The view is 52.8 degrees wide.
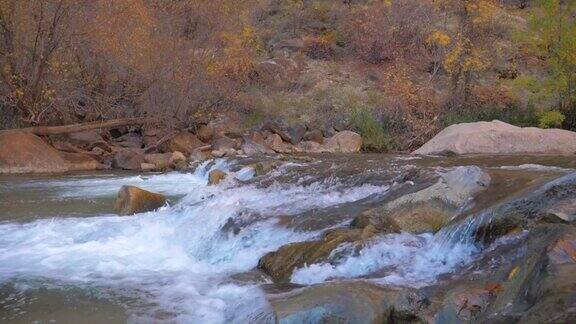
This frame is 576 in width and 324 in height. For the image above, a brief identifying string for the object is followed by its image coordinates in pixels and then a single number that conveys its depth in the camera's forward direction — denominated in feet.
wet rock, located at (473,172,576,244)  19.17
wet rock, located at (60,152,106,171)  54.85
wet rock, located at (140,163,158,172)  55.31
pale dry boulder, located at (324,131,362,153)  63.54
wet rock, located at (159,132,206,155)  61.77
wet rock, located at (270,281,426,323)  14.44
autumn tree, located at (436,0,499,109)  70.33
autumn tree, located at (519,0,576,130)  58.44
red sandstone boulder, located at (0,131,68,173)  50.88
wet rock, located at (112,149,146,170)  55.83
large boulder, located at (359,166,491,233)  23.12
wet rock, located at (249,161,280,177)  42.37
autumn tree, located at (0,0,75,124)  53.42
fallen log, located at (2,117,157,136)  55.93
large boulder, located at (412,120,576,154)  49.14
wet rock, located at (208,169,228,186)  40.65
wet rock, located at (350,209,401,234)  22.82
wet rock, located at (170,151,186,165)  56.76
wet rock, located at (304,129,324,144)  65.82
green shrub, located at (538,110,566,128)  58.54
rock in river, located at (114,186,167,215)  33.76
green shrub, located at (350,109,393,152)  65.21
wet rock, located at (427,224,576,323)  11.13
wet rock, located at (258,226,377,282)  20.98
